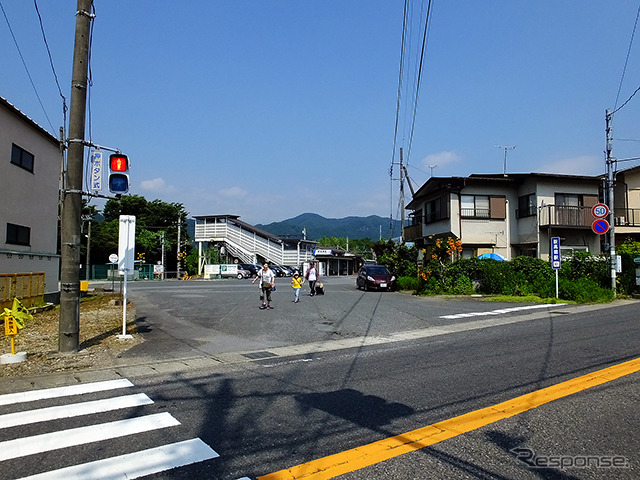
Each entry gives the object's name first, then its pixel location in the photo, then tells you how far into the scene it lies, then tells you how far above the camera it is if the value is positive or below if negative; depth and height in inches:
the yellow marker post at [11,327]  306.5 -44.0
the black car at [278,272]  2254.4 -47.2
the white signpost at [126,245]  405.1 +15.6
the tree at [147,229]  2278.5 +176.6
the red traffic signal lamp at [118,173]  369.7 +72.8
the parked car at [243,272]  2071.9 -44.1
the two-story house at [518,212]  1092.5 +125.4
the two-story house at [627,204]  1144.2 +152.1
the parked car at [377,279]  1085.8 -39.4
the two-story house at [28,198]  594.9 +94.1
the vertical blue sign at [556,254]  719.1 +13.8
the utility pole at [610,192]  732.7 +121.5
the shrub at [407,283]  1075.8 -48.6
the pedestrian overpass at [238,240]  2396.7 +121.8
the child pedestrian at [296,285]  767.7 -38.0
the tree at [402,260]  1157.6 +6.7
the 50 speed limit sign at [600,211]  725.2 +82.8
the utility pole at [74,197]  324.5 +47.4
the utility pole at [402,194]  1446.2 +221.0
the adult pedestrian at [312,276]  902.4 -27.9
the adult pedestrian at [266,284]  641.6 -30.7
